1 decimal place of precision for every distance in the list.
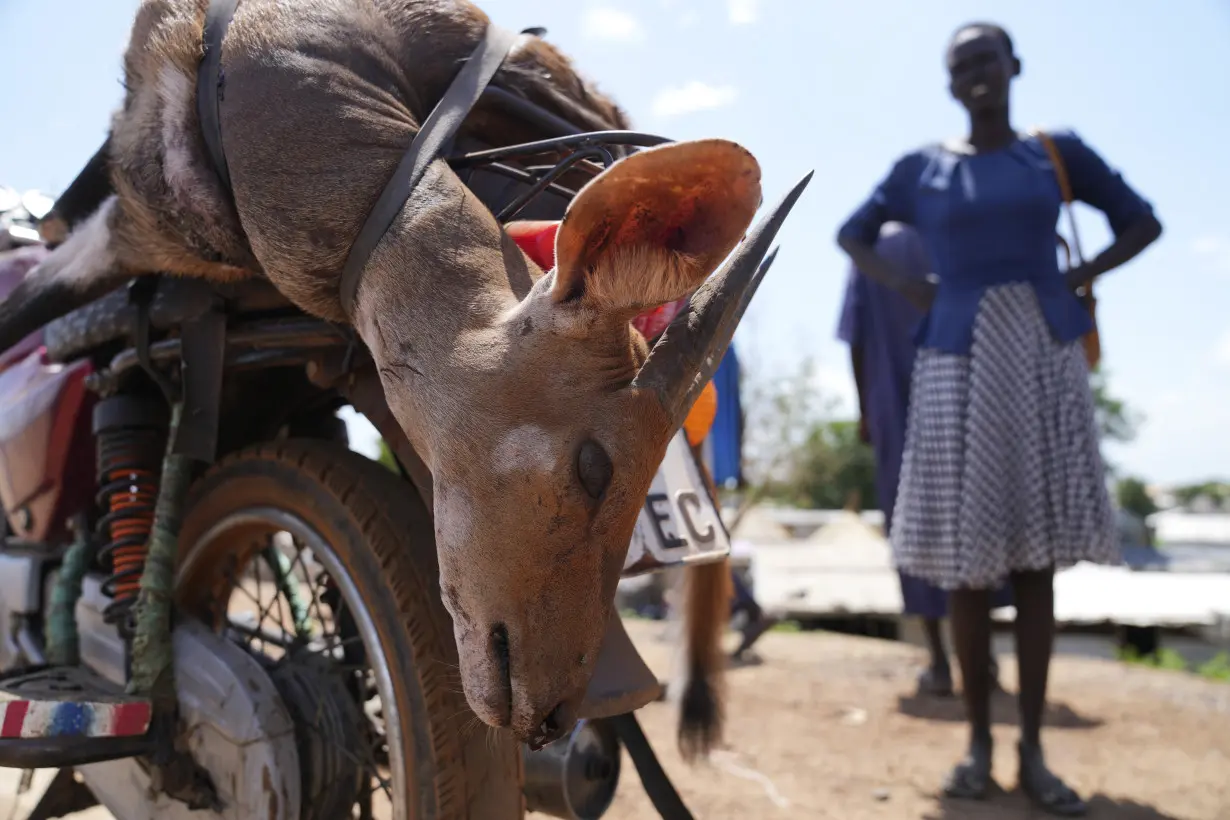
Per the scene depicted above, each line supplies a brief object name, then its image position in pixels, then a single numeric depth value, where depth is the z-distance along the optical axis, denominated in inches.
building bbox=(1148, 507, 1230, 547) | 821.9
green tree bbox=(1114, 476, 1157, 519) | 1146.7
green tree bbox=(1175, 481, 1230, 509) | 1680.6
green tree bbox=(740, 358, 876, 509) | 583.8
